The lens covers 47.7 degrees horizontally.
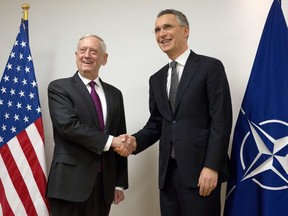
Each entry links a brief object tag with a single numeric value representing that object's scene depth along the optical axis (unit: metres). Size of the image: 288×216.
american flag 2.16
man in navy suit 1.69
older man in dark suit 1.76
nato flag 1.83
